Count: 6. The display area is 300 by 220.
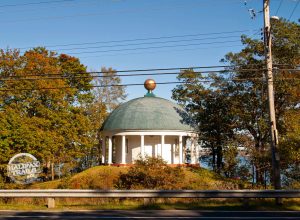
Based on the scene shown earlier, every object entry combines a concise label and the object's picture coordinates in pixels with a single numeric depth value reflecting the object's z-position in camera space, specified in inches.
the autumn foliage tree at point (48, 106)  1515.7
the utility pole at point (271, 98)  692.7
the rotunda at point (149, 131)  1398.9
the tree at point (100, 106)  1951.3
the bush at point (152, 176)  903.1
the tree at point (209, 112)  1472.7
